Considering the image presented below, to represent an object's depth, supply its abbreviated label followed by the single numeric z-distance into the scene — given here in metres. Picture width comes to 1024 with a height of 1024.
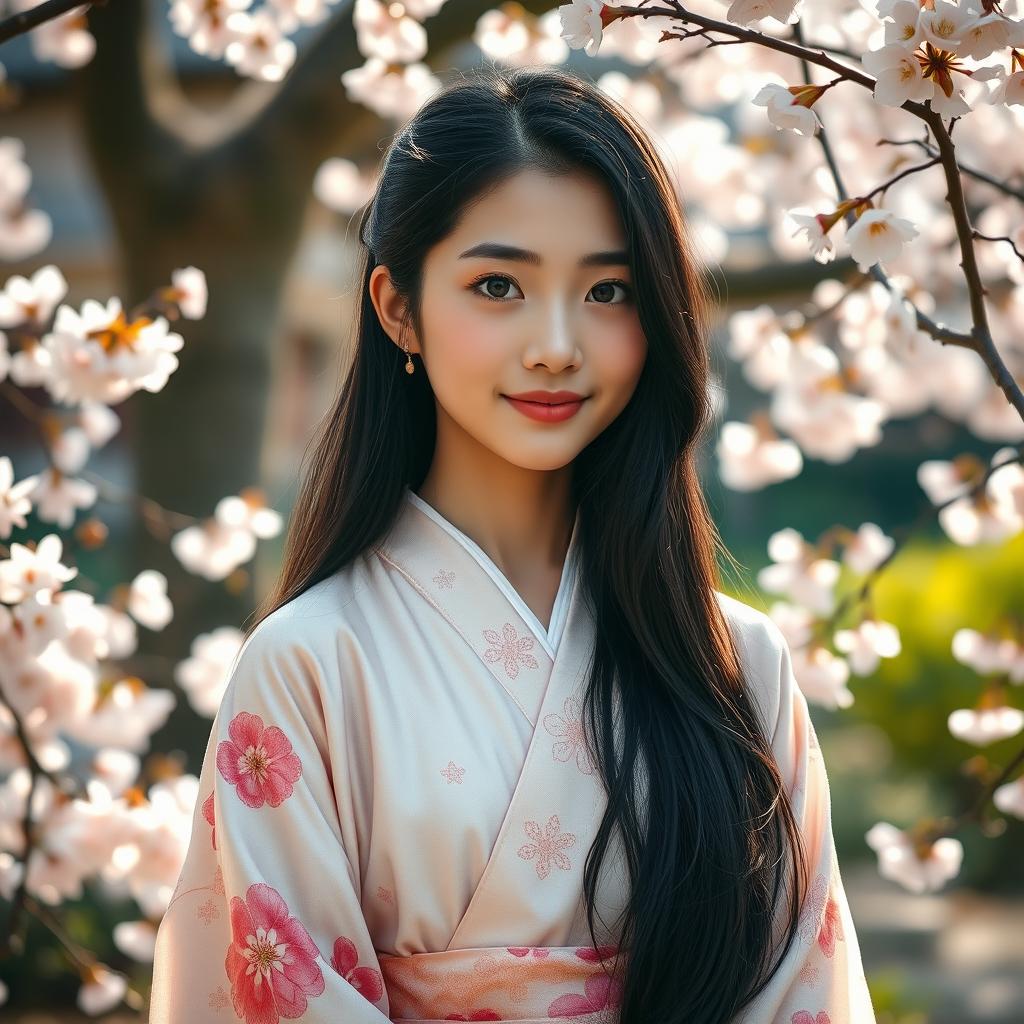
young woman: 1.69
